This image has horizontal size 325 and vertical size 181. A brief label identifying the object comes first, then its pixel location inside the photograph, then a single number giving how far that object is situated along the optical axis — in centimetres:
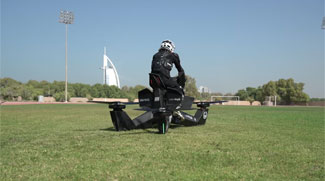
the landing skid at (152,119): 632
